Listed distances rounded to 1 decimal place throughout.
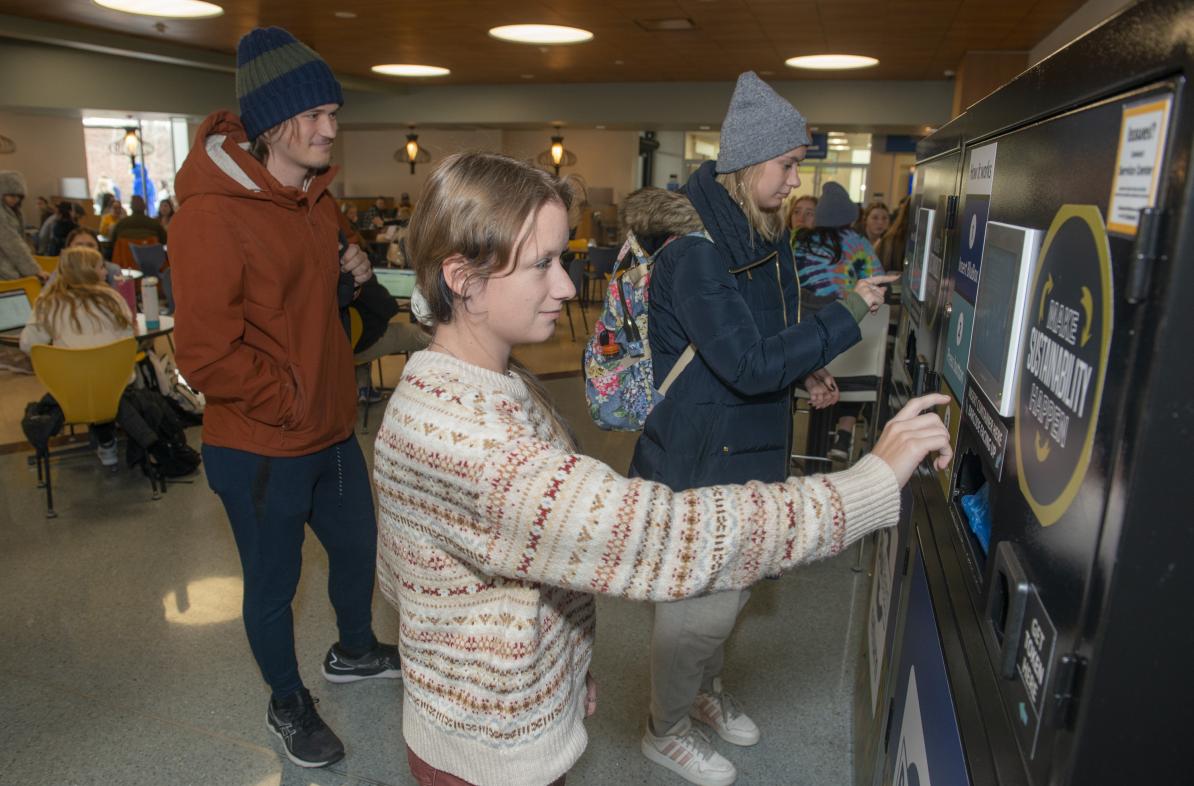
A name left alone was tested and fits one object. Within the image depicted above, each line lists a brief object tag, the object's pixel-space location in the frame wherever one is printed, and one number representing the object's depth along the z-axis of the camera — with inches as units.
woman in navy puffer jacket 70.0
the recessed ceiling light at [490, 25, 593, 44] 323.3
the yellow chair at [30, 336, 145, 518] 152.3
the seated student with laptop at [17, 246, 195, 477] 161.2
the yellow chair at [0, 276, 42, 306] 213.8
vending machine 21.6
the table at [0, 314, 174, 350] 182.4
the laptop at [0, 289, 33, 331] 187.5
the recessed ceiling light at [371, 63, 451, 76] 426.6
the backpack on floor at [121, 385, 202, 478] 166.2
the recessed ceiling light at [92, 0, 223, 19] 297.6
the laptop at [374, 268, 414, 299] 243.6
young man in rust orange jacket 71.6
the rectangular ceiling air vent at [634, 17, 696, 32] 297.7
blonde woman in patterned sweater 37.3
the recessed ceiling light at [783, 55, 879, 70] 368.5
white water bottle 190.4
